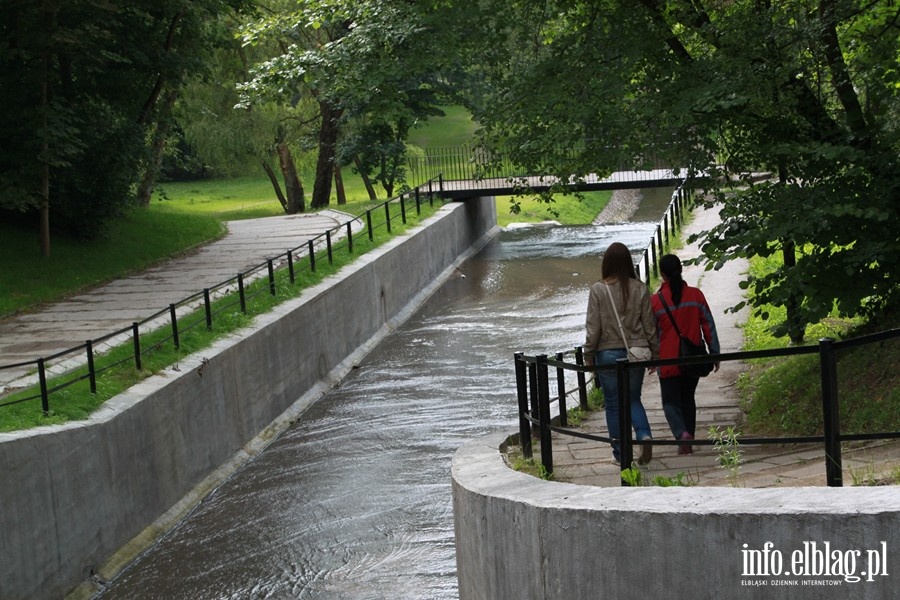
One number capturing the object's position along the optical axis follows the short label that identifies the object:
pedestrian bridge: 32.66
